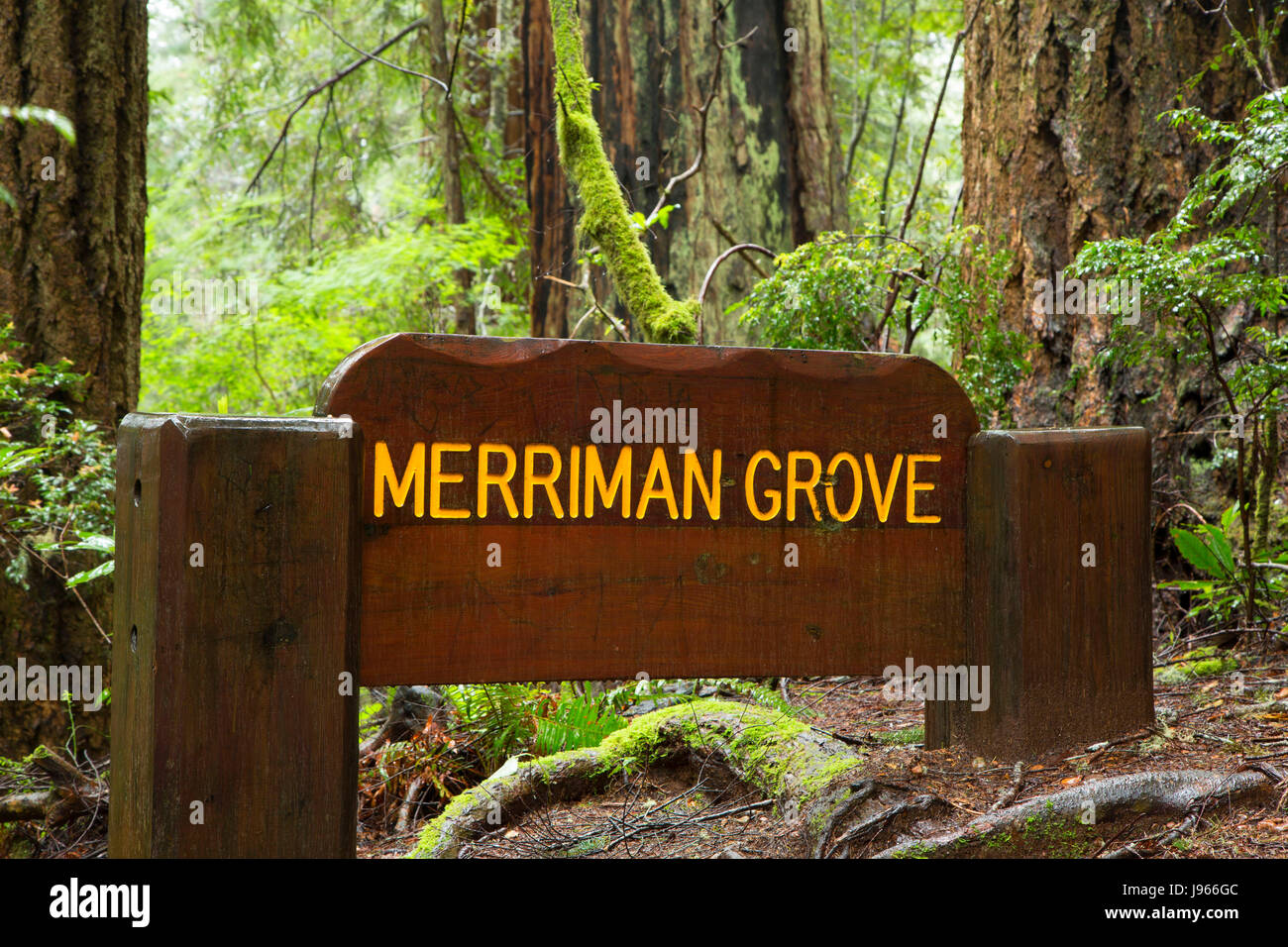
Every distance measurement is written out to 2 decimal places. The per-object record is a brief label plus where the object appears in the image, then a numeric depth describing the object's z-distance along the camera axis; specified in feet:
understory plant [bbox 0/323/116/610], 12.55
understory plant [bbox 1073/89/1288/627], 10.68
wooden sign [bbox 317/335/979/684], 6.93
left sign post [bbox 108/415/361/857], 6.14
